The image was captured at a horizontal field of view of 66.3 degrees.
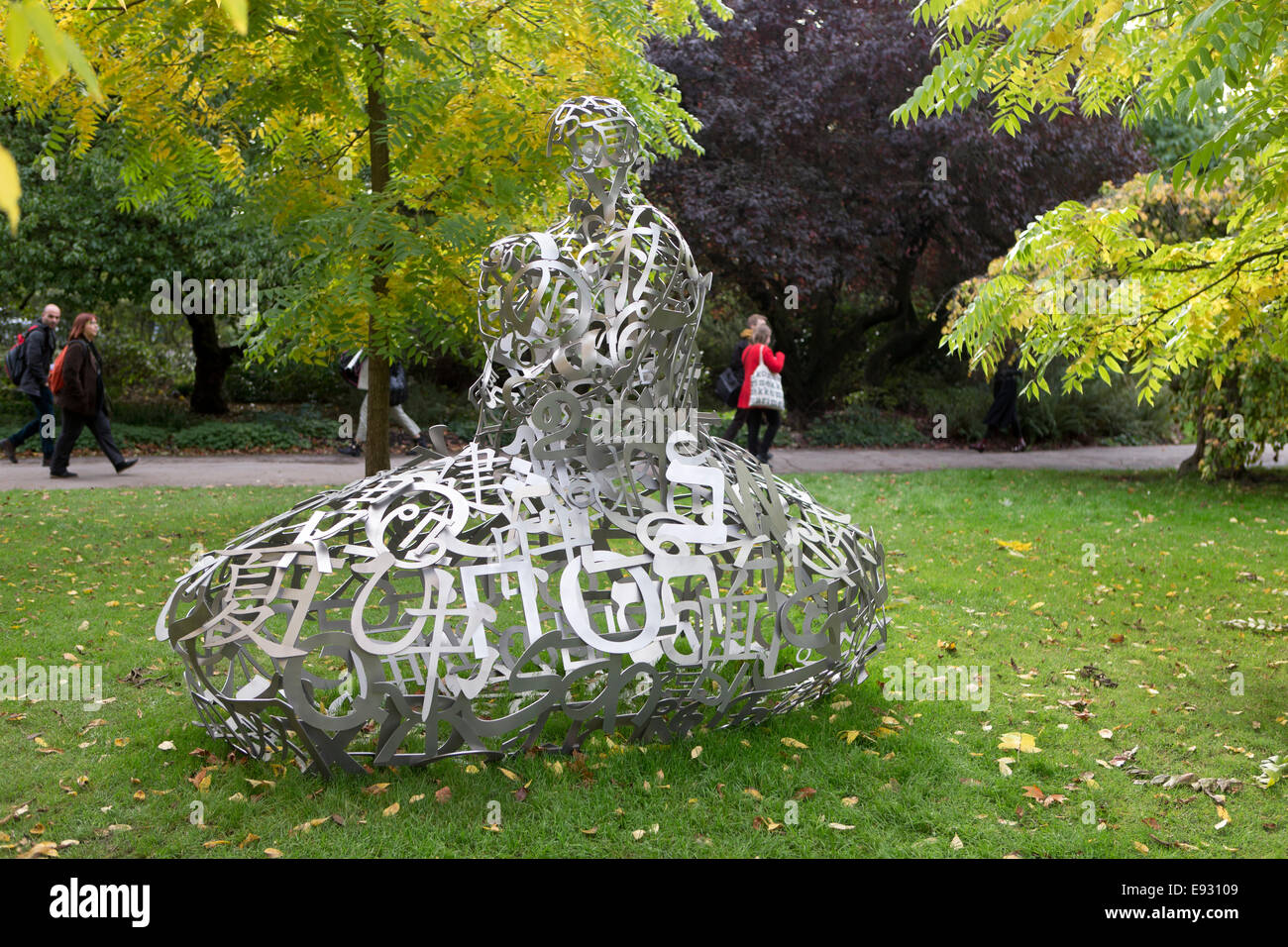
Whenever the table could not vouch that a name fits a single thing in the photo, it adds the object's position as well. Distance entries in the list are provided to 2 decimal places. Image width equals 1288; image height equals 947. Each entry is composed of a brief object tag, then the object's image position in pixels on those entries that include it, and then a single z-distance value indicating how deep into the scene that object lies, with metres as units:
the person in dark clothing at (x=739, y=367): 12.22
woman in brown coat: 10.60
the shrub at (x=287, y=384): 17.90
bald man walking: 11.80
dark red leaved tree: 15.67
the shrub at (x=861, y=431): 17.64
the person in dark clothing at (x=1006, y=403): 16.45
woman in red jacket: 11.84
